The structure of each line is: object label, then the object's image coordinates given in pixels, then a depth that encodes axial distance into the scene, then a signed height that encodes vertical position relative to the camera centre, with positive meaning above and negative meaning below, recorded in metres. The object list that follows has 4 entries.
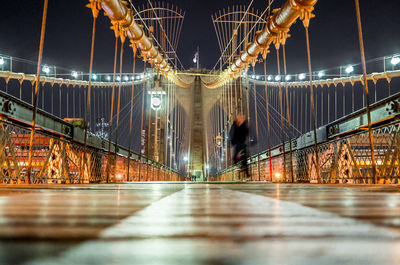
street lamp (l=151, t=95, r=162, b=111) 30.20 +7.55
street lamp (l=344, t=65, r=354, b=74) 17.03 +6.06
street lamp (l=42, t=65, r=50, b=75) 18.25 +6.77
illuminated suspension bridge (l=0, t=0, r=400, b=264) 0.27 +0.59
